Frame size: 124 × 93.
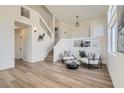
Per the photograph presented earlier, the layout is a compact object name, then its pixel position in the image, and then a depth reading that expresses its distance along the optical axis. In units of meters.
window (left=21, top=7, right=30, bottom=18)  4.38
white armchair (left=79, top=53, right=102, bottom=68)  4.04
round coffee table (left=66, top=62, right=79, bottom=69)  3.72
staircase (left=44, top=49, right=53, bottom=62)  5.33
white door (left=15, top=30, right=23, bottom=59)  5.63
